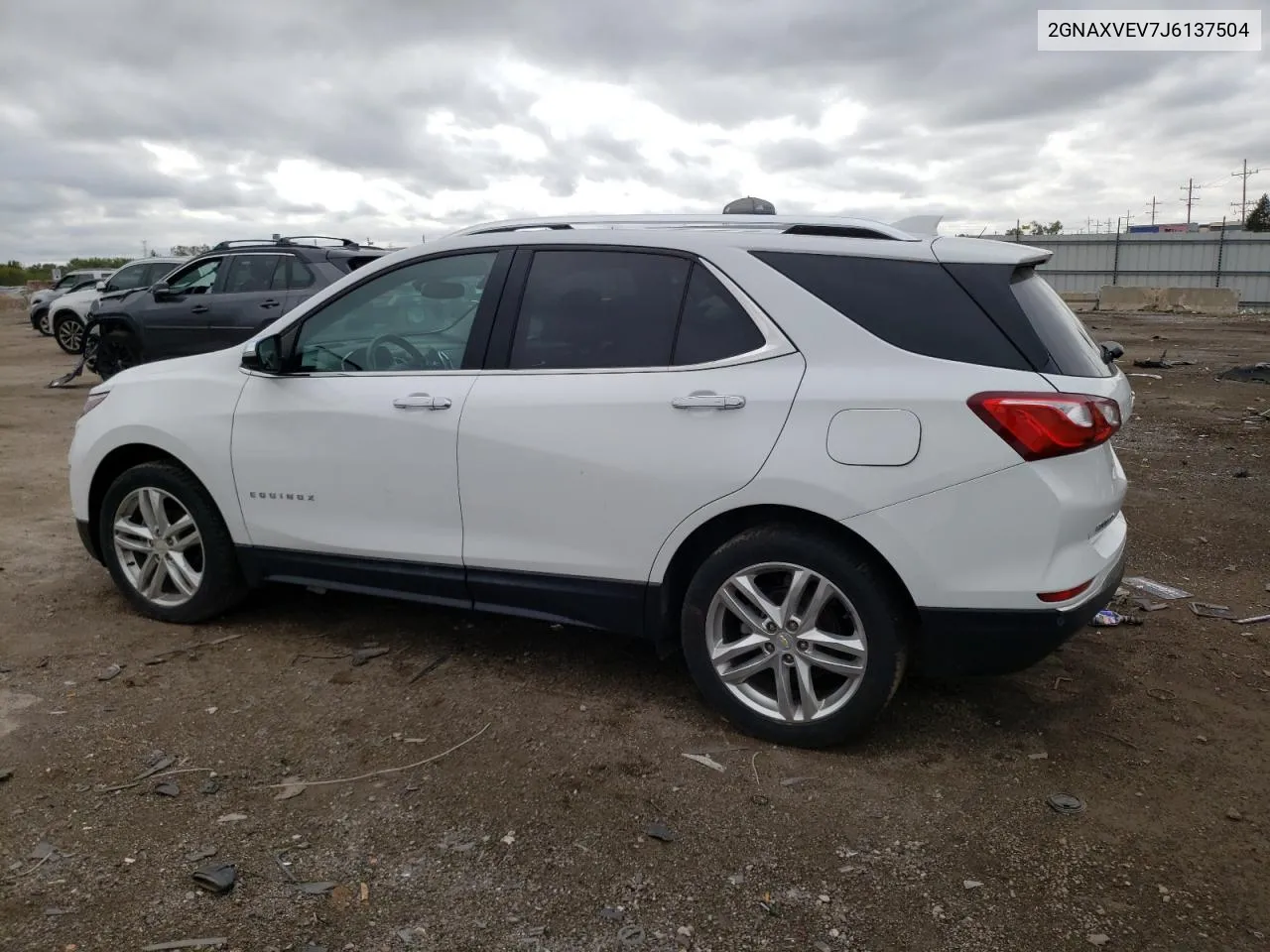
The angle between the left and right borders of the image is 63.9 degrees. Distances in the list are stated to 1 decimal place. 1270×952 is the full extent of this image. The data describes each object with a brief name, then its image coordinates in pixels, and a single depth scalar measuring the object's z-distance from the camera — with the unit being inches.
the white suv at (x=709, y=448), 125.5
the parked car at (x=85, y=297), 765.3
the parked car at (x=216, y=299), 486.6
